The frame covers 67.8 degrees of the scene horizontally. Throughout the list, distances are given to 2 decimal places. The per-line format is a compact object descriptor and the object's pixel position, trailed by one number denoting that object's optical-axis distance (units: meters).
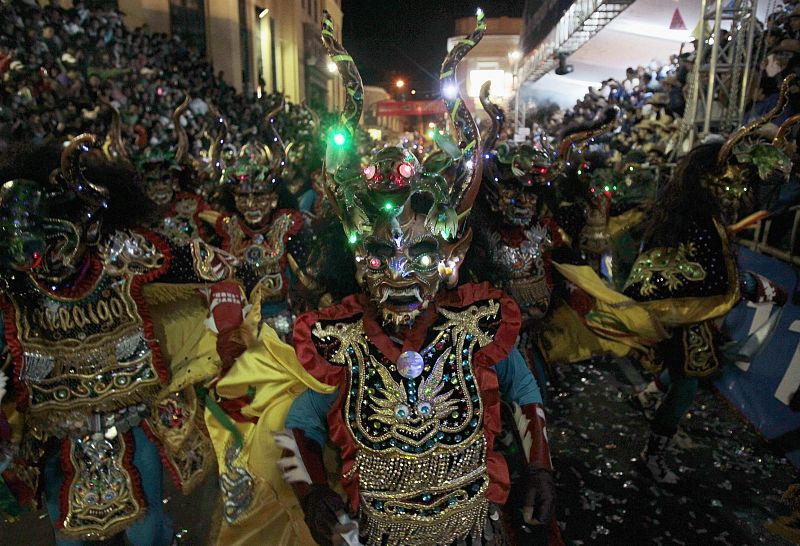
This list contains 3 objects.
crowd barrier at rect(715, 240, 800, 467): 4.29
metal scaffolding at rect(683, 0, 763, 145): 7.16
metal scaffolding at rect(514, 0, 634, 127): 13.10
